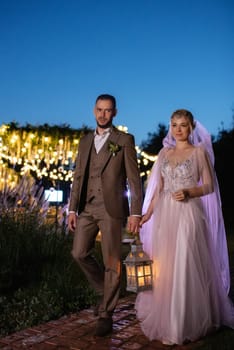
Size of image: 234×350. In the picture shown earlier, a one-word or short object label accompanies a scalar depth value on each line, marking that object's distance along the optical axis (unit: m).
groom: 3.82
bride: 3.49
